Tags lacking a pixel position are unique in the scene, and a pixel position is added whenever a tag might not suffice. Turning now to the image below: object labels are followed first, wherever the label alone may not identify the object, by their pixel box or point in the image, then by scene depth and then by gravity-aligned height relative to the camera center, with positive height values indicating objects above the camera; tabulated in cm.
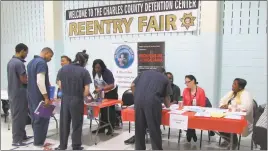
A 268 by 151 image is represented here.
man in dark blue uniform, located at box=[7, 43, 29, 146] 369 -49
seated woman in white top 343 -62
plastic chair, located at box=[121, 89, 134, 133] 458 -74
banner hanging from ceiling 500 +84
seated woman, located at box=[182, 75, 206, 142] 382 -56
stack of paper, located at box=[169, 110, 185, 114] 330 -70
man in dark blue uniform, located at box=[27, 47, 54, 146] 355 -39
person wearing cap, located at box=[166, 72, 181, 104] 438 -61
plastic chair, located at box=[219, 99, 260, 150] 313 -72
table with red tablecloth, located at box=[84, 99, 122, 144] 378 -72
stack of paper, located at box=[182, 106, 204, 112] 346 -70
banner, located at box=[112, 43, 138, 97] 566 -17
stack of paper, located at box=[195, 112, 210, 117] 316 -71
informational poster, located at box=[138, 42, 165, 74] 533 +5
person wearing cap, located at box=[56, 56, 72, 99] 447 -4
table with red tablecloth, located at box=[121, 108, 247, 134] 290 -77
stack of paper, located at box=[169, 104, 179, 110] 358 -70
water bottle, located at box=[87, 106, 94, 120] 378 -80
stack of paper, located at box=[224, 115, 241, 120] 300 -71
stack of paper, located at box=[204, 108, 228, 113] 339 -71
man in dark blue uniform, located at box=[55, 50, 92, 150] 338 -49
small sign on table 313 -79
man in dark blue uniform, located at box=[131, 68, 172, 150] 314 -55
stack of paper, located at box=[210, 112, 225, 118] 308 -70
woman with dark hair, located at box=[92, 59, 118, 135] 427 -43
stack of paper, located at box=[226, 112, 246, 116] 325 -71
